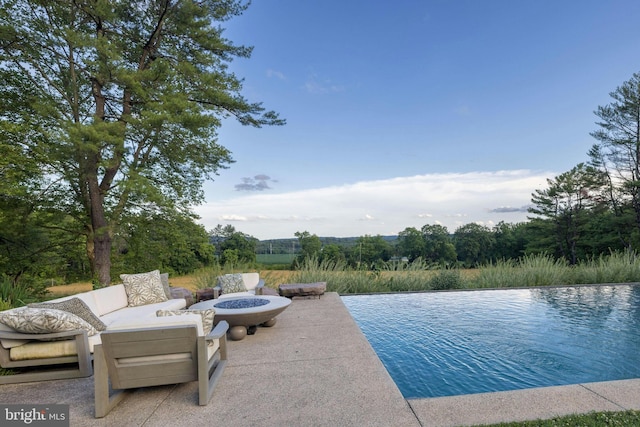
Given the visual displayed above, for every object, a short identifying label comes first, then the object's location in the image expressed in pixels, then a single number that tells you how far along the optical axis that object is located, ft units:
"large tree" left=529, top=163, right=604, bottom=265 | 71.20
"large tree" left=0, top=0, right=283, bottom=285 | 25.55
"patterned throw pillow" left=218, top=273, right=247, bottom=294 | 18.88
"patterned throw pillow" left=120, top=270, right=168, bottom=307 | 15.88
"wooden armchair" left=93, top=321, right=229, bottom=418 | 7.36
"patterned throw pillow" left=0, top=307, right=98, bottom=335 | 9.04
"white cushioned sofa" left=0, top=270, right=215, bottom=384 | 9.03
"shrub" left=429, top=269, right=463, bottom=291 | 26.55
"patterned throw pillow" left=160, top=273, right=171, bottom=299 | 17.23
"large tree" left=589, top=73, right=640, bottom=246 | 58.39
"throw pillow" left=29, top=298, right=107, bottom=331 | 10.67
